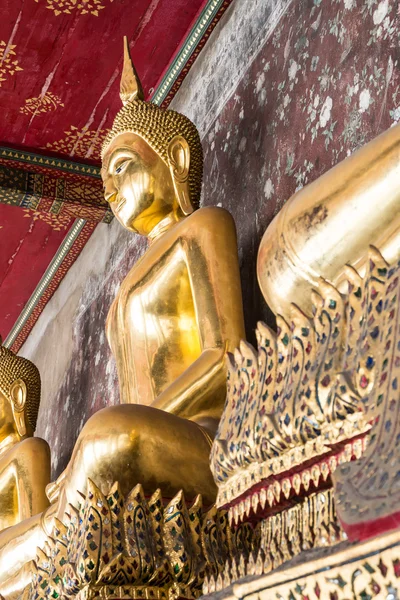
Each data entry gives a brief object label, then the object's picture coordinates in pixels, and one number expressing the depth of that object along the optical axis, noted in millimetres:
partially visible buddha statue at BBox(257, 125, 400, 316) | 3240
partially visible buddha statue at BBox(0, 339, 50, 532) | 5540
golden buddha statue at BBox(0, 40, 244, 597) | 3702
